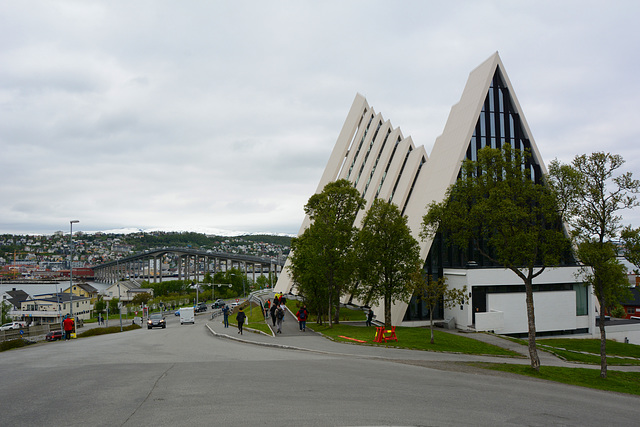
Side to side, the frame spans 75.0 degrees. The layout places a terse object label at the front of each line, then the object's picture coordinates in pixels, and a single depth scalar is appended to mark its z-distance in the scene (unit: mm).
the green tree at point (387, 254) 26859
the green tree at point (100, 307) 89006
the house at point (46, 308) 88625
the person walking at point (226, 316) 31112
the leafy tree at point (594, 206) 16406
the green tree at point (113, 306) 91481
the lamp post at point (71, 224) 39256
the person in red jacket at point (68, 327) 23978
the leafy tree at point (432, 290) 23562
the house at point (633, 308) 63356
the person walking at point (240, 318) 24531
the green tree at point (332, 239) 29859
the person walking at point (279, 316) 24709
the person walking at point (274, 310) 25820
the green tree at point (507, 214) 16359
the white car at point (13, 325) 69762
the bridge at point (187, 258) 135125
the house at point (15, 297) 108312
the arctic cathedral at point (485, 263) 31641
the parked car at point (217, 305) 83862
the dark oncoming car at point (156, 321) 41219
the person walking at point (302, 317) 26297
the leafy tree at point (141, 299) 102819
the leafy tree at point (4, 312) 82812
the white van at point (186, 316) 48406
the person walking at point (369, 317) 30147
